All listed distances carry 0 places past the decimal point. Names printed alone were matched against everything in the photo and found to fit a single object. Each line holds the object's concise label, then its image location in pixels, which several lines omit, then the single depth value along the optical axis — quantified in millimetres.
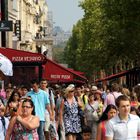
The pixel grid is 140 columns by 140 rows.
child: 14736
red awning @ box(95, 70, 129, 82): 46306
